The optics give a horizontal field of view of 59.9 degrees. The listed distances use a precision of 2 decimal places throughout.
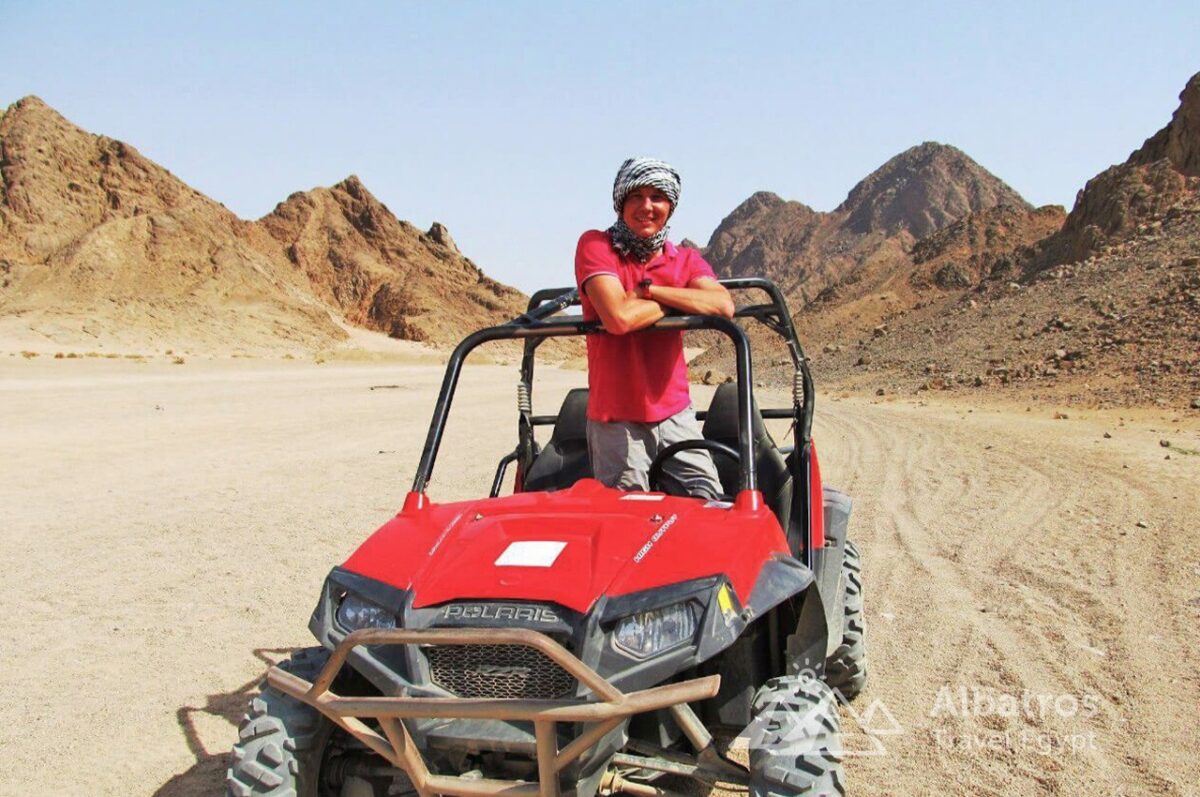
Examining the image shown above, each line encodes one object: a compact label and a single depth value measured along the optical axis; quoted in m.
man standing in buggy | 3.81
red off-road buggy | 2.56
